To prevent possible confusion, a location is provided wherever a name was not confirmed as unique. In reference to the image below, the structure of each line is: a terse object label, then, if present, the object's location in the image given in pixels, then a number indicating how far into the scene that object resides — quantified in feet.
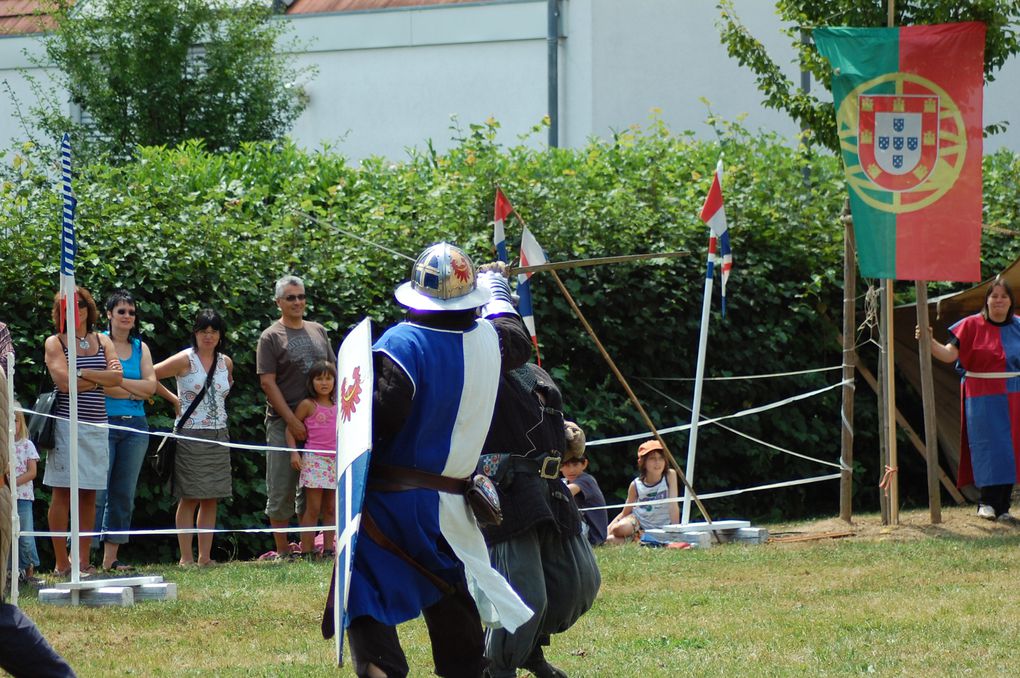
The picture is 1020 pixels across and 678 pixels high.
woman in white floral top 61.21
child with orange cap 69.15
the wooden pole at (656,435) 60.76
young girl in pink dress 63.00
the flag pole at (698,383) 66.33
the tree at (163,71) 109.91
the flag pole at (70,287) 47.29
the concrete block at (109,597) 50.01
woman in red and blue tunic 69.21
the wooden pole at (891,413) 67.36
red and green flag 64.49
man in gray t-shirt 63.00
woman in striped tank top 56.95
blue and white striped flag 47.24
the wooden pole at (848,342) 69.72
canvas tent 80.64
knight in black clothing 37.06
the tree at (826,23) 66.54
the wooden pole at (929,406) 67.56
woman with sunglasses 59.41
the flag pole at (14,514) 41.58
